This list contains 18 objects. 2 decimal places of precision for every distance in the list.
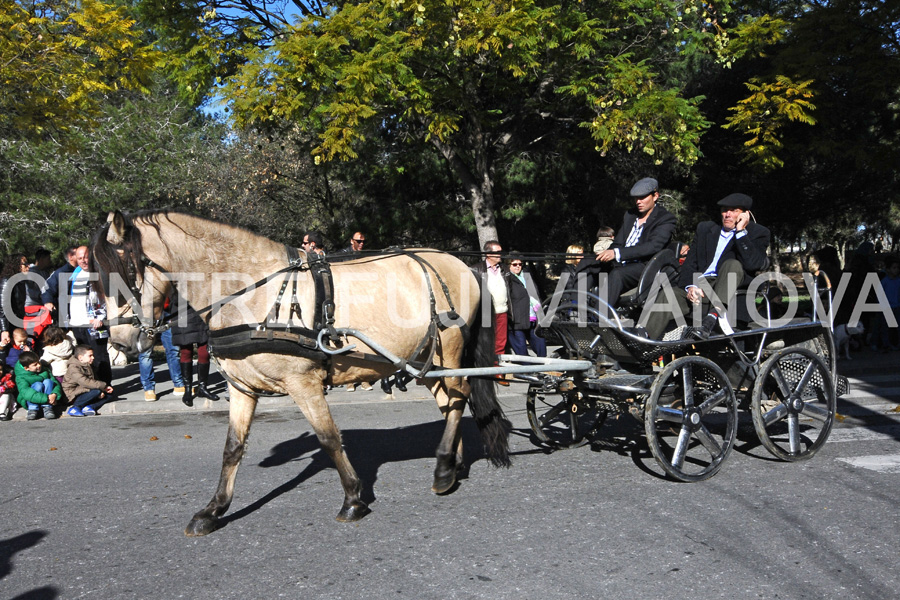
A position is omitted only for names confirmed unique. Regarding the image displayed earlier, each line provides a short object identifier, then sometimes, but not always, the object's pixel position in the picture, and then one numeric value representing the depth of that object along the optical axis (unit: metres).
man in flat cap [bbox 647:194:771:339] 6.03
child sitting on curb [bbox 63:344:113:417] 9.38
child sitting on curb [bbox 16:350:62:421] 9.08
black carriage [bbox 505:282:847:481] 5.73
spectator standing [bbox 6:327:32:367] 9.80
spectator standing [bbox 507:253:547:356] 10.96
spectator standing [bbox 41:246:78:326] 10.30
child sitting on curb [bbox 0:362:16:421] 9.12
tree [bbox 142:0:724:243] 11.20
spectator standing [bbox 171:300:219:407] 9.70
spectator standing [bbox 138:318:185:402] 9.91
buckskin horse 4.65
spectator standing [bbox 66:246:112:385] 8.85
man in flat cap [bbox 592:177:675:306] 6.09
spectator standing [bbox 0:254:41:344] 10.12
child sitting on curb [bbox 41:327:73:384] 9.46
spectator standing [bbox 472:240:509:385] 10.35
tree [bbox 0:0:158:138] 11.76
